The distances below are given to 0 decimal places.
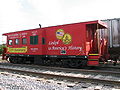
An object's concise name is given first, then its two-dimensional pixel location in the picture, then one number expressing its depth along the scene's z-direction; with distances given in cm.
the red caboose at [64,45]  958
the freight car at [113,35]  1112
